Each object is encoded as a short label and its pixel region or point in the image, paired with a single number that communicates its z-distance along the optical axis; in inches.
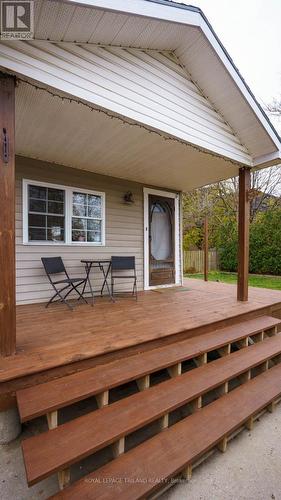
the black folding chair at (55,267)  140.8
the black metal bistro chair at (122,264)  168.7
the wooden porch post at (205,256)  267.8
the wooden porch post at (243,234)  154.3
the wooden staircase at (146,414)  52.4
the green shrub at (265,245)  358.0
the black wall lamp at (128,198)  190.4
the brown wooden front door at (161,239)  205.3
